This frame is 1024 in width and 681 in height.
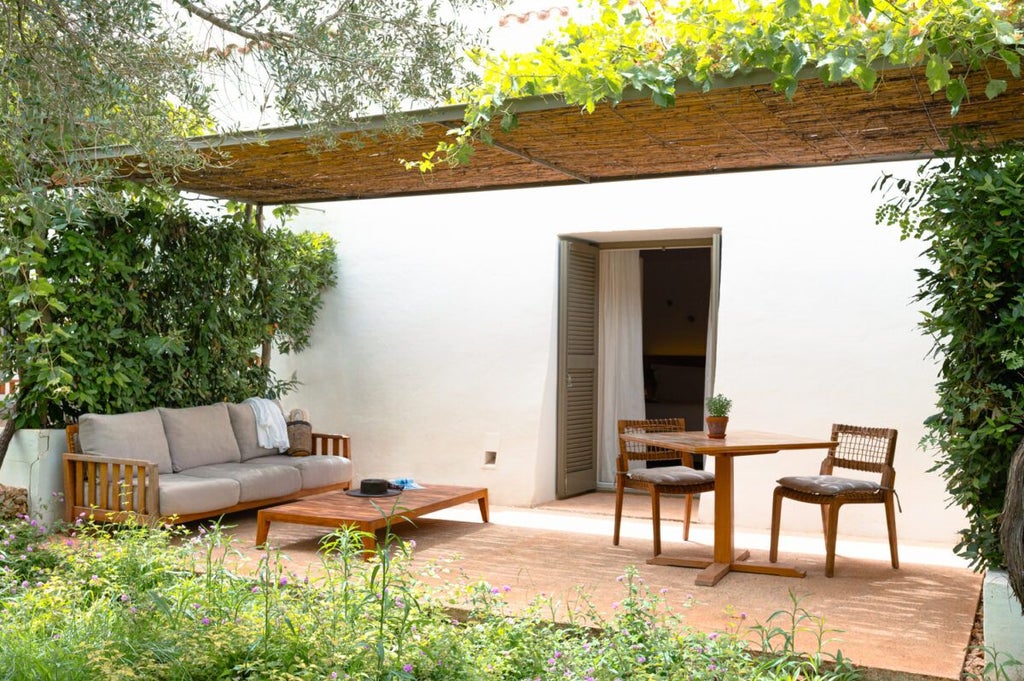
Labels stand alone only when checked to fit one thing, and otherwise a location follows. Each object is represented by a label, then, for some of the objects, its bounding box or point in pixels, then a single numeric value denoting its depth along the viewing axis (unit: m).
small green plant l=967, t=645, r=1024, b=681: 3.97
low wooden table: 6.09
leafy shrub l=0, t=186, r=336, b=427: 6.94
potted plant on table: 6.21
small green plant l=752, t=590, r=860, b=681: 3.78
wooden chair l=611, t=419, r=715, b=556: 6.29
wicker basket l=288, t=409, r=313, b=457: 8.25
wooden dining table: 5.66
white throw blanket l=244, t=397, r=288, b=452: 8.15
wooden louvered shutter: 8.77
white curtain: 9.34
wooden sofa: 6.54
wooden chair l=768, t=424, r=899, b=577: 5.81
